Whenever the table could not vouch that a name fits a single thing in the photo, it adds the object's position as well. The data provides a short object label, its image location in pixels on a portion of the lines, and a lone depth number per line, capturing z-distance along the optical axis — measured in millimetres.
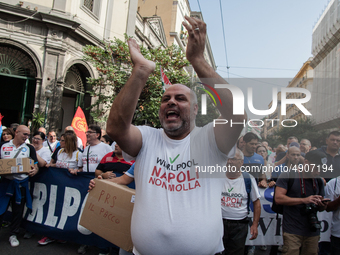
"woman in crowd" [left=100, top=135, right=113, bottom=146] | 6666
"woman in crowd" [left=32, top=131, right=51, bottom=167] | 5191
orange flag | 8646
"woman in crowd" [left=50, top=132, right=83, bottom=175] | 4590
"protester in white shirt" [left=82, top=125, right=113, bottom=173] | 4523
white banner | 3926
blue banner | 4090
